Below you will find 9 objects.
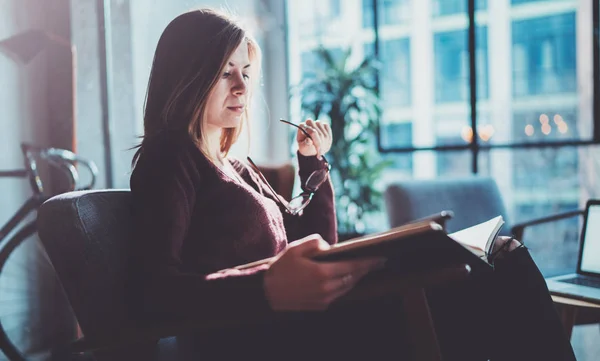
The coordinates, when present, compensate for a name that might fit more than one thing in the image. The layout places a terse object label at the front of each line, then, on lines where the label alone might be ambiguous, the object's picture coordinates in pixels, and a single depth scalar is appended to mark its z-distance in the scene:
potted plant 3.60
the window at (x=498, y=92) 3.65
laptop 1.46
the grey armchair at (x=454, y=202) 2.34
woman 0.88
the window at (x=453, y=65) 3.77
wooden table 1.34
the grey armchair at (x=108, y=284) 0.88
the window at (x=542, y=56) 3.90
